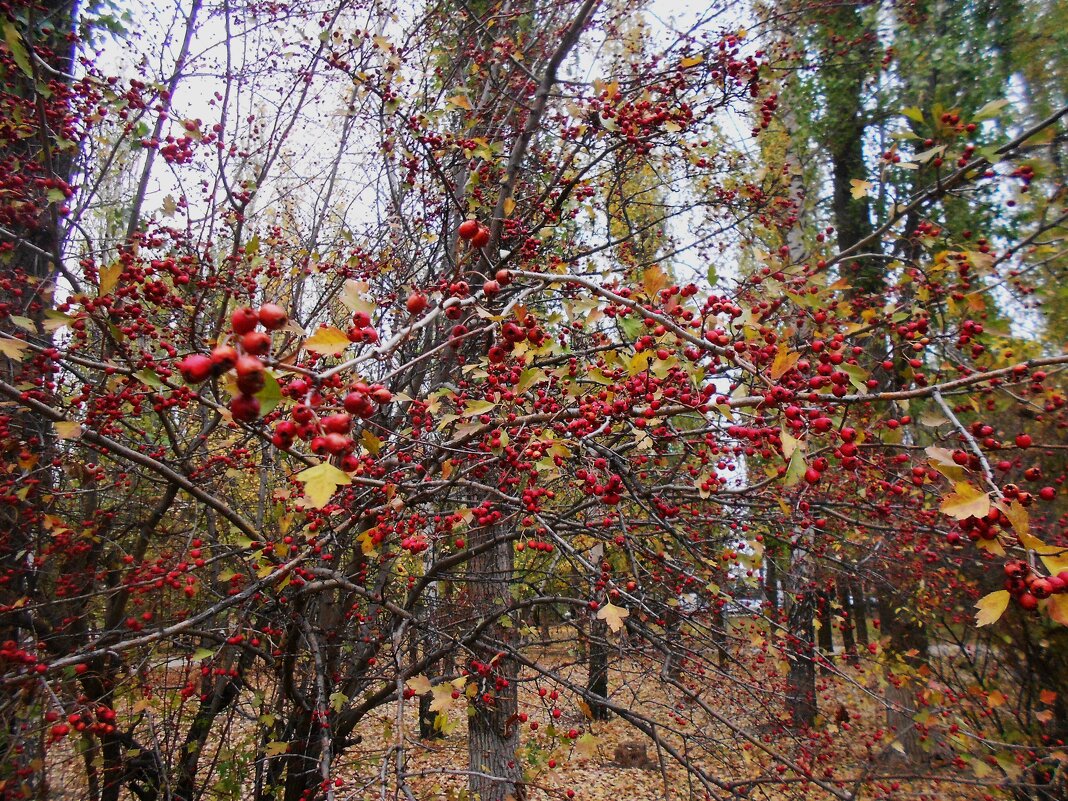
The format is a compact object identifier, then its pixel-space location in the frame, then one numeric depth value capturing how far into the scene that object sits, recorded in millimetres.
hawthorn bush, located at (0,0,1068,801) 1868
